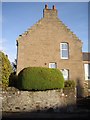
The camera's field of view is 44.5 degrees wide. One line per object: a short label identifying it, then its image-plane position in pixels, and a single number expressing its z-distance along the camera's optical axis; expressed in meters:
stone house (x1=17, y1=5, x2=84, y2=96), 13.66
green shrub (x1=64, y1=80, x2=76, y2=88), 11.85
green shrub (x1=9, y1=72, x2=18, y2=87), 9.22
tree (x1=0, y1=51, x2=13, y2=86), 8.07
